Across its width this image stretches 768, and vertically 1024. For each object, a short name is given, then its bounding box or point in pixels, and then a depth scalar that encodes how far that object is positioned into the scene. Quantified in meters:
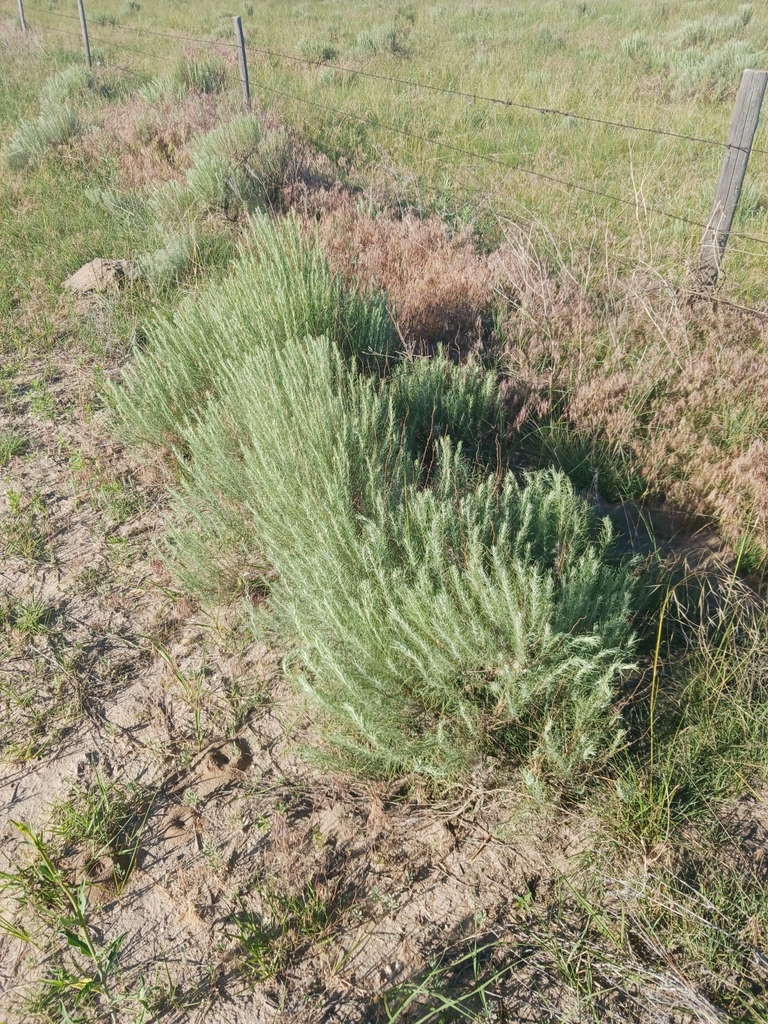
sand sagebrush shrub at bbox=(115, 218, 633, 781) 2.19
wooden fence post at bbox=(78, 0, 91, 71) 12.26
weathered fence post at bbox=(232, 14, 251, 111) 8.14
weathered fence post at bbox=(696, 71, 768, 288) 4.27
